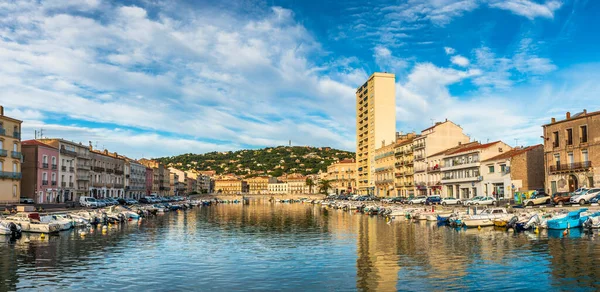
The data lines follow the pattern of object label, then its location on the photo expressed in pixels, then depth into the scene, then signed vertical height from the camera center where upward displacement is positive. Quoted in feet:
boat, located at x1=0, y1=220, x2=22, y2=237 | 134.70 -11.92
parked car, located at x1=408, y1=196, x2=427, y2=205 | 266.49 -9.96
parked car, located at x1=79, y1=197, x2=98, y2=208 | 249.34 -8.97
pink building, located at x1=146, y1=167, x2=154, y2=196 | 470.39 +5.66
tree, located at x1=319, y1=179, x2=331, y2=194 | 610.65 -3.23
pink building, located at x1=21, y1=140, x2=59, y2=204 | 244.01 +7.80
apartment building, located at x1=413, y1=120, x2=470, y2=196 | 324.39 +27.34
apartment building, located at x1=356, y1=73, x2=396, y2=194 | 463.01 +65.05
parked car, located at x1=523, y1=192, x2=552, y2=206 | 176.45 -7.17
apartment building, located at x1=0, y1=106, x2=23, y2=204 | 211.35 +12.35
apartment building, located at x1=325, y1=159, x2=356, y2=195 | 568.41 +8.58
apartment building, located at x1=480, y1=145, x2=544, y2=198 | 224.33 +4.99
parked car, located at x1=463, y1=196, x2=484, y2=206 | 211.94 -8.46
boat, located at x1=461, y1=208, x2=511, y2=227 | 153.98 -11.54
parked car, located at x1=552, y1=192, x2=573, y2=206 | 162.30 -6.10
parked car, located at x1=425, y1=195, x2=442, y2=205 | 250.27 -9.37
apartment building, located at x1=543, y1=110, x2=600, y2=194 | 180.65 +11.51
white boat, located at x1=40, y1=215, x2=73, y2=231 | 151.74 -11.09
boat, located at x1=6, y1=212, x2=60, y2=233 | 143.33 -11.29
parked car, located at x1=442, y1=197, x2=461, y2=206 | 230.68 -9.51
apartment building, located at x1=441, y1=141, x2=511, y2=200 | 257.14 +7.53
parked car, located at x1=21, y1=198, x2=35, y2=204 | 222.89 -6.82
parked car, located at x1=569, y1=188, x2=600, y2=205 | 154.51 -5.17
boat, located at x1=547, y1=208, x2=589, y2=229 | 133.18 -11.05
